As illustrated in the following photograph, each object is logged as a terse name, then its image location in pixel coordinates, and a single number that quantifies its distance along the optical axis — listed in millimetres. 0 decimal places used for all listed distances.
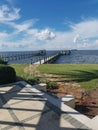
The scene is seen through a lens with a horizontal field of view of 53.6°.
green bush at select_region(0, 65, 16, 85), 5008
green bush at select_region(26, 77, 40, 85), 5798
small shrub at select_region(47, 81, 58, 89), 5338
